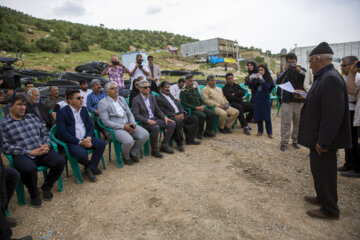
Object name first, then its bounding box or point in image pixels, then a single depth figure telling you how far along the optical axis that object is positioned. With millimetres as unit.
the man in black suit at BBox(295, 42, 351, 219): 2244
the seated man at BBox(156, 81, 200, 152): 4863
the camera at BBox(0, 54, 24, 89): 3047
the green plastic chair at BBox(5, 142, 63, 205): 2730
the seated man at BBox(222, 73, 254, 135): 6027
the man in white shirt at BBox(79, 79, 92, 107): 5387
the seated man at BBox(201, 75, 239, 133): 5742
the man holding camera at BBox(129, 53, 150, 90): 6055
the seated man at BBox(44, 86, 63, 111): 5199
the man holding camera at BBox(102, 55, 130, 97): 6205
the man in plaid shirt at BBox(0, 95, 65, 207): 2730
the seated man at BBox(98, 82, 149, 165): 3867
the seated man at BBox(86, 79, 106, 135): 4939
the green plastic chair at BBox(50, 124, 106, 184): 3283
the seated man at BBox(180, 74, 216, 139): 5344
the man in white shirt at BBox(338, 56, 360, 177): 3393
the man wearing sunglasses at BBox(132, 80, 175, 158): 4293
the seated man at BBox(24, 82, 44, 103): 4991
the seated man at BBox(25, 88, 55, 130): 4141
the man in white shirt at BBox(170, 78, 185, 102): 6015
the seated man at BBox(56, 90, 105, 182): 3316
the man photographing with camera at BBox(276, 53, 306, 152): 4438
